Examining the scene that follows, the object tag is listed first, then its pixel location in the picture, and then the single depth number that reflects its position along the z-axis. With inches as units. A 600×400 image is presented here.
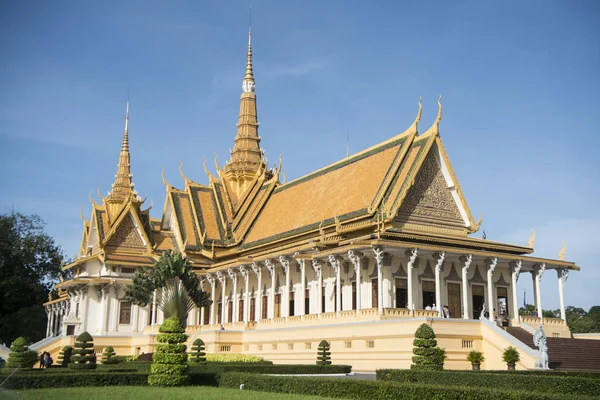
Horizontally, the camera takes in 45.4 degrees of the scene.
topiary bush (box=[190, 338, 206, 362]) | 996.2
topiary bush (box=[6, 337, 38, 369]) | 984.3
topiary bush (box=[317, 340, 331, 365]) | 954.1
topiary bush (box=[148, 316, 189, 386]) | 687.7
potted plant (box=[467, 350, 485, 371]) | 881.5
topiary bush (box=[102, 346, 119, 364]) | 1202.9
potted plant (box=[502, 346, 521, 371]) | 829.8
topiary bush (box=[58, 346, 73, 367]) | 1119.7
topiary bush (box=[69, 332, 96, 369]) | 970.4
